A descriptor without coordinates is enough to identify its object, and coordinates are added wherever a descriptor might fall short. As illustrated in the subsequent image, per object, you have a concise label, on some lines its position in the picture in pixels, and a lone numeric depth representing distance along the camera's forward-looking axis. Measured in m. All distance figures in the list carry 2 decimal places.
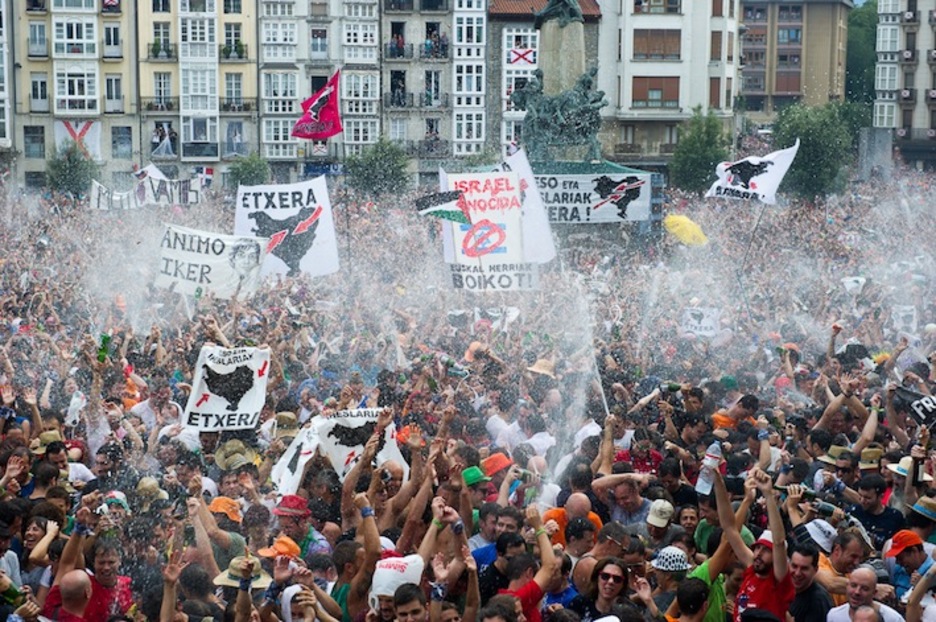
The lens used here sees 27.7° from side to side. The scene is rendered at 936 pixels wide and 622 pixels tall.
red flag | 29.28
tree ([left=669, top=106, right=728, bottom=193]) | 68.69
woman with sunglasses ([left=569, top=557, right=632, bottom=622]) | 8.21
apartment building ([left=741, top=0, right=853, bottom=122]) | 104.12
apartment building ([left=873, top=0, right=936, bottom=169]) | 97.81
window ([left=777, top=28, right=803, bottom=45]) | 105.88
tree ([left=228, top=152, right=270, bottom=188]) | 70.00
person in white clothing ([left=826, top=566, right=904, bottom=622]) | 7.88
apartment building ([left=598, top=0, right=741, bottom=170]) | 76.94
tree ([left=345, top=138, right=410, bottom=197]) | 67.19
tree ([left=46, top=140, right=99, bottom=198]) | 66.50
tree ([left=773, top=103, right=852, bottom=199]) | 67.75
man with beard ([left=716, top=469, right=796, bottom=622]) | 8.40
